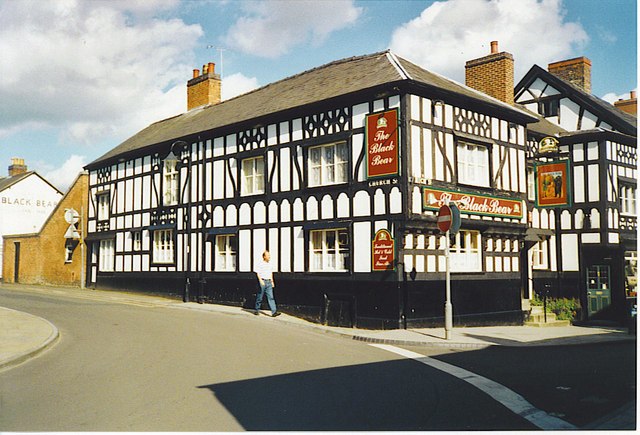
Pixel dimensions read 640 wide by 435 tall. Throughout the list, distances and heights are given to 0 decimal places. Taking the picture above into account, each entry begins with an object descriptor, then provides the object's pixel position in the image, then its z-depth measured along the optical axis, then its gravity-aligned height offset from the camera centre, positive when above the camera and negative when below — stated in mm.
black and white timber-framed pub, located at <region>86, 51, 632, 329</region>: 15031 +1675
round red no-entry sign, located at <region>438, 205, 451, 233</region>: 12844 +839
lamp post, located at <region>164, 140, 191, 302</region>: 20016 +1295
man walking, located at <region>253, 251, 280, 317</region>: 15906 -539
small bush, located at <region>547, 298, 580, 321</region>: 20250 -1557
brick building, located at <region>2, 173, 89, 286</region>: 26250 +453
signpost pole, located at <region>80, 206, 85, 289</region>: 25500 +390
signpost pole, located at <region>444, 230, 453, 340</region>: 12781 -1119
